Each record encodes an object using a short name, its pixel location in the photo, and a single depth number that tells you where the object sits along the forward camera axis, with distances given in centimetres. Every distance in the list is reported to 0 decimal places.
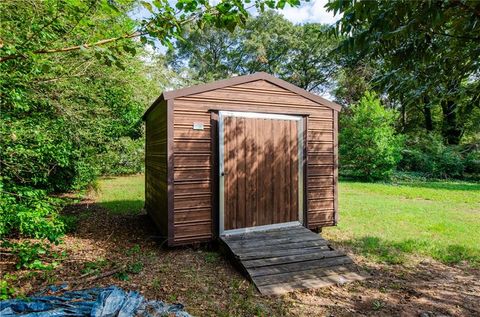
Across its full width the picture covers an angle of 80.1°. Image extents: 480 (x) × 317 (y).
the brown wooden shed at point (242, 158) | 442
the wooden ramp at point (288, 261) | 355
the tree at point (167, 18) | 176
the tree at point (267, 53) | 2234
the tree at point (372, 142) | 1297
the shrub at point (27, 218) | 322
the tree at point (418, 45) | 245
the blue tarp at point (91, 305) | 255
